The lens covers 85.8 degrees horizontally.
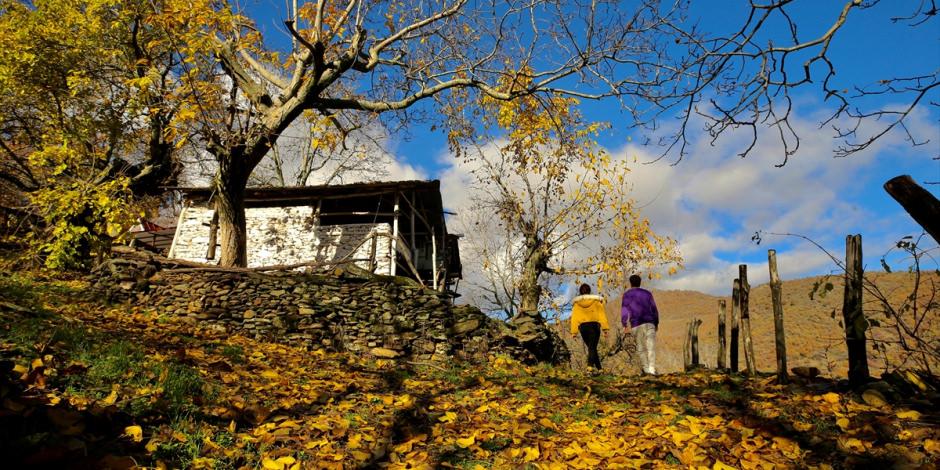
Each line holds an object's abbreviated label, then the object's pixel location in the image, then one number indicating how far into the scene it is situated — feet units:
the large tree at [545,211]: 52.95
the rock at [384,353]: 32.17
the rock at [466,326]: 34.53
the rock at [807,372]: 22.57
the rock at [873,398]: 17.25
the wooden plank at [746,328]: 24.43
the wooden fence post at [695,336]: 35.50
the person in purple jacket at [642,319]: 28.91
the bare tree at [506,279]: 68.85
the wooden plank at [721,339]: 28.90
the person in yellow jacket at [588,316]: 31.89
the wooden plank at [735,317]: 26.27
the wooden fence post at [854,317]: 18.22
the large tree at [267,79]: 35.60
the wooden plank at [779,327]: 21.11
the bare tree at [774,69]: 10.55
